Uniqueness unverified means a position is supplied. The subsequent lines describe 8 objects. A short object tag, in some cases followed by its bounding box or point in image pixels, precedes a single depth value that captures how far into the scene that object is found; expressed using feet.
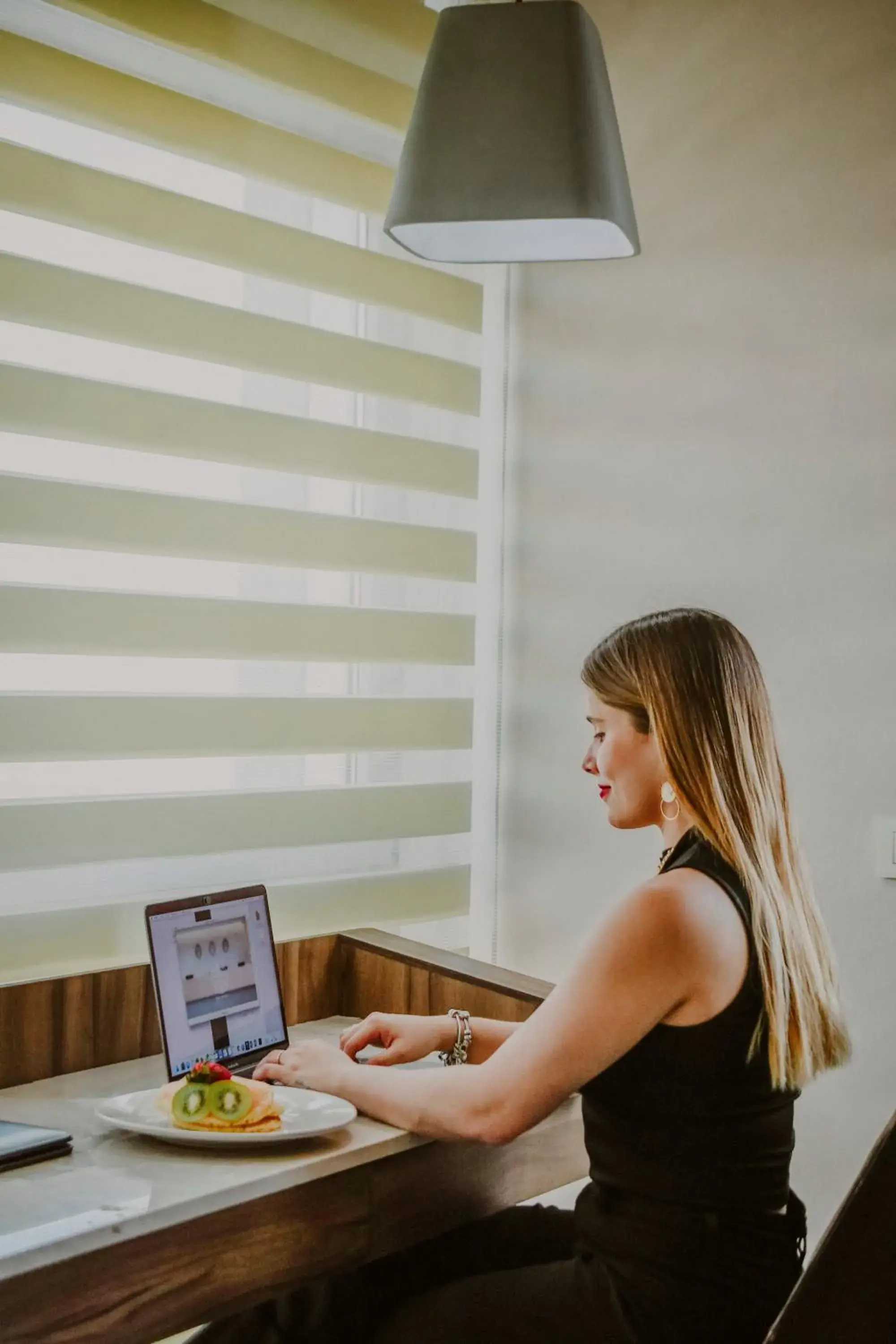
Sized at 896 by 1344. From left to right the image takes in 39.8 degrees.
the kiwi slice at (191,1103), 4.40
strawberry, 4.44
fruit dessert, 4.37
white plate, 4.29
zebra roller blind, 5.72
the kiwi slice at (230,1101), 4.39
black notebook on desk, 4.16
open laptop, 5.07
